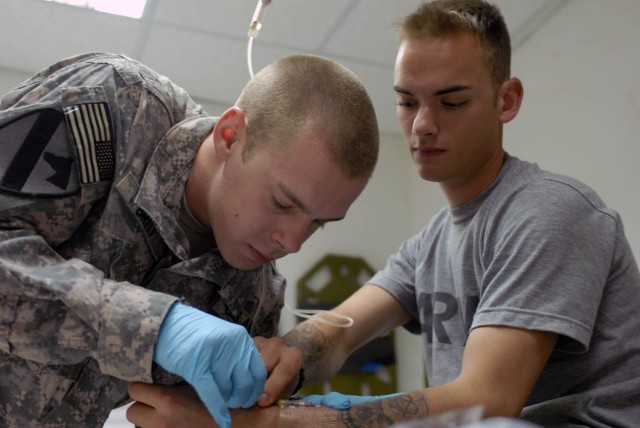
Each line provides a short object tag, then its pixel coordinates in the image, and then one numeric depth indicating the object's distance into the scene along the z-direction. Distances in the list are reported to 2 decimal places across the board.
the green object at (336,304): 3.46
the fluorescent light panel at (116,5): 2.71
